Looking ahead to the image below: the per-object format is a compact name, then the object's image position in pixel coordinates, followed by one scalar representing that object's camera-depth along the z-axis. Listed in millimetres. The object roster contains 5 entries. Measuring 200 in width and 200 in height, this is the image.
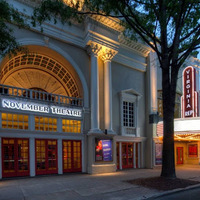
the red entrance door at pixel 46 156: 13422
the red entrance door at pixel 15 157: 12219
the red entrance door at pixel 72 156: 14609
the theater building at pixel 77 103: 12961
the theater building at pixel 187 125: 16531
